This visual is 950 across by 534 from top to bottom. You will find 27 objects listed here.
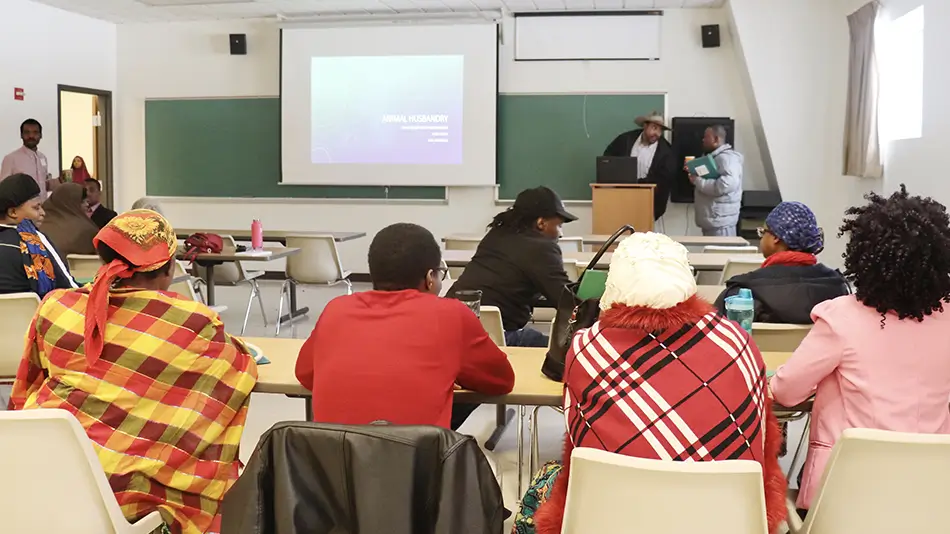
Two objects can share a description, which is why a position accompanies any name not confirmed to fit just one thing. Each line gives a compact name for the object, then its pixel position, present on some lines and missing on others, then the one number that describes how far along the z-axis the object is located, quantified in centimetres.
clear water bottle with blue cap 258
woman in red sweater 208
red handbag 587
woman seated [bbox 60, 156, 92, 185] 898
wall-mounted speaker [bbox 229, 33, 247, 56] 946
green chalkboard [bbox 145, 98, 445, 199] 957
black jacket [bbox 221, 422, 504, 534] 148
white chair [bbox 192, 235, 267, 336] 687
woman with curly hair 197
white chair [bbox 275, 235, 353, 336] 664
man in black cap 370
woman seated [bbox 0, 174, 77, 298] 379
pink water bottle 616
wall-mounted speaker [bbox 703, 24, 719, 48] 853
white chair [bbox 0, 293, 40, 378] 336
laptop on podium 827
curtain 688
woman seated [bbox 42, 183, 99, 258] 555
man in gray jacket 801
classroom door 997
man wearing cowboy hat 850
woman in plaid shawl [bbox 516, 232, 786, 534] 165
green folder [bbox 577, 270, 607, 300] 229
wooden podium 815
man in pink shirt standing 820
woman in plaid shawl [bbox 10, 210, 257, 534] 209
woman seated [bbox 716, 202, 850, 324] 301
